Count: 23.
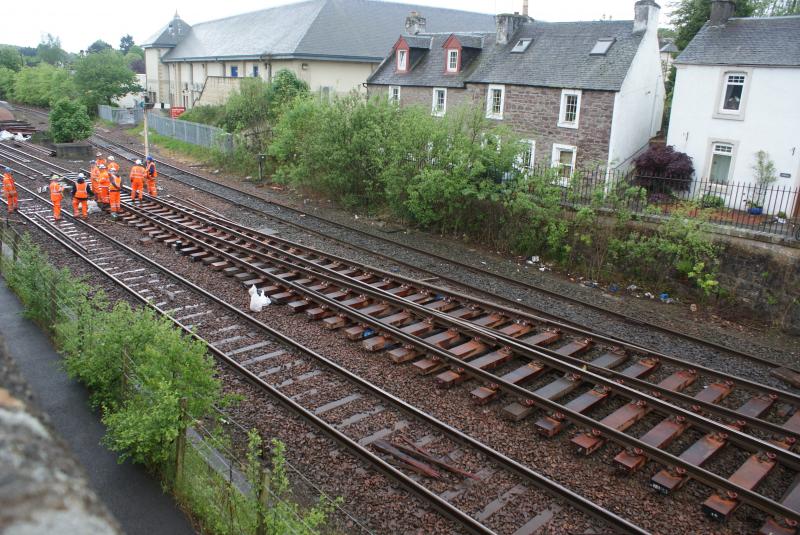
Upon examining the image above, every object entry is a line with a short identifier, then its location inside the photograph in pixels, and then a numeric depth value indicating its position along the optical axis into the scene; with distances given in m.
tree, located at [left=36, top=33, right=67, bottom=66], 109.81
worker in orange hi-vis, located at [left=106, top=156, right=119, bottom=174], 20.84
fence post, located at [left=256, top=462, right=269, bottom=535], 5.40
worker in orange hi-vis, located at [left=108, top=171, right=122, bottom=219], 19.86
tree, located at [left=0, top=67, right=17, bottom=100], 73.56
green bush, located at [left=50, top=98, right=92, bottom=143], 34.09
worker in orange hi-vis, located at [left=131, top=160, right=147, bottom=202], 21.95
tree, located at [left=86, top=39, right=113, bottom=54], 124.49
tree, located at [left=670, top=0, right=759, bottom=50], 28.66
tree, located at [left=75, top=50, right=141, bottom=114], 52.78
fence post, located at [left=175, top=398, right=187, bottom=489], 6.62
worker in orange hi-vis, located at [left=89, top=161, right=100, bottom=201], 20.67
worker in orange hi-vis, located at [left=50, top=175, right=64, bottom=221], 18.97
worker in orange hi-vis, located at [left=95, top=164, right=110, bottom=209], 20.31
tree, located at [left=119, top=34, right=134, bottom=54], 162.75
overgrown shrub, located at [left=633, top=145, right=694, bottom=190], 21.78
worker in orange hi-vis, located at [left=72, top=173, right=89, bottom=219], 19.19
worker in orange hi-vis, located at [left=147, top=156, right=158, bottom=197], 23.22
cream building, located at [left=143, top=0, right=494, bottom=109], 42.09
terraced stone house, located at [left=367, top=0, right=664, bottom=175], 24.23
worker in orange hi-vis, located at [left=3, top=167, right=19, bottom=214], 19.46
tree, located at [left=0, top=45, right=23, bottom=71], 86.25
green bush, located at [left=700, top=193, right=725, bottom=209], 19.03
